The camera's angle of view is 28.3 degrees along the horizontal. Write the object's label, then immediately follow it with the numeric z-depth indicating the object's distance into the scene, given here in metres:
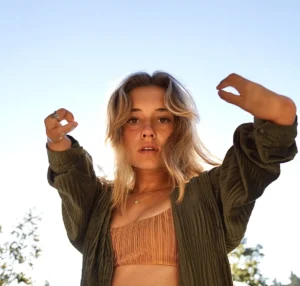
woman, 2.11
